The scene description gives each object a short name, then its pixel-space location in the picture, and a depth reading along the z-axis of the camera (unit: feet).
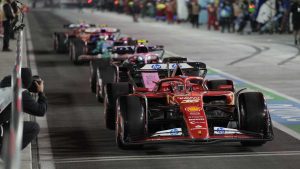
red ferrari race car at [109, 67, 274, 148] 41.73
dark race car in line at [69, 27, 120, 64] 91.97
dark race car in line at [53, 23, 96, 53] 106.99
